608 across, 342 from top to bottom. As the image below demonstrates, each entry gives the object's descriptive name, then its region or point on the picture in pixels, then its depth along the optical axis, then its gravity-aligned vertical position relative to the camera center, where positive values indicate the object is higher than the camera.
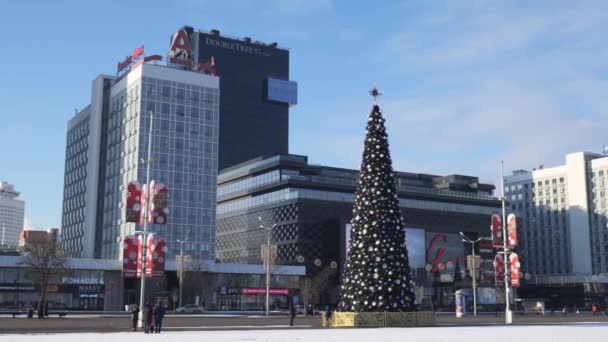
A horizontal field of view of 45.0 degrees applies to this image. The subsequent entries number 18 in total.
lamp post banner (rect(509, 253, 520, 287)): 53.94 +1.57
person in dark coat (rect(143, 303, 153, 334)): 42.09 -1.73
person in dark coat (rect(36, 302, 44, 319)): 64.81 -2.07
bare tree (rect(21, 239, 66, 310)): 90.19 +3.77
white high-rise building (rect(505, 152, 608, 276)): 181.38 +8.74
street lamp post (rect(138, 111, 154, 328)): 47.70 +2.56
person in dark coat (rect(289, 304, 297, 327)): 53.00 -1.58
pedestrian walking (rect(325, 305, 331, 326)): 50.13 -1.74
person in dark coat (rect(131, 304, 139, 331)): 45.00 -1.60
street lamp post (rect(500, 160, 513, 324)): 54.06 +2.15
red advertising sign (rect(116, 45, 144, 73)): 142.62 +45.38
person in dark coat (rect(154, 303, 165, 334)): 42.44 -1.60
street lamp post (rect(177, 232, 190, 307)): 96.54 +2.92
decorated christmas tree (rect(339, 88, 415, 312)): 45.41 +2.75
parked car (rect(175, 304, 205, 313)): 98.88 -2.66
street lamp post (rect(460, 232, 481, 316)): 93.53 +3.53
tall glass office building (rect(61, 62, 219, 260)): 139.38 +26.72
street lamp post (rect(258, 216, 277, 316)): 79.41 +3.32
